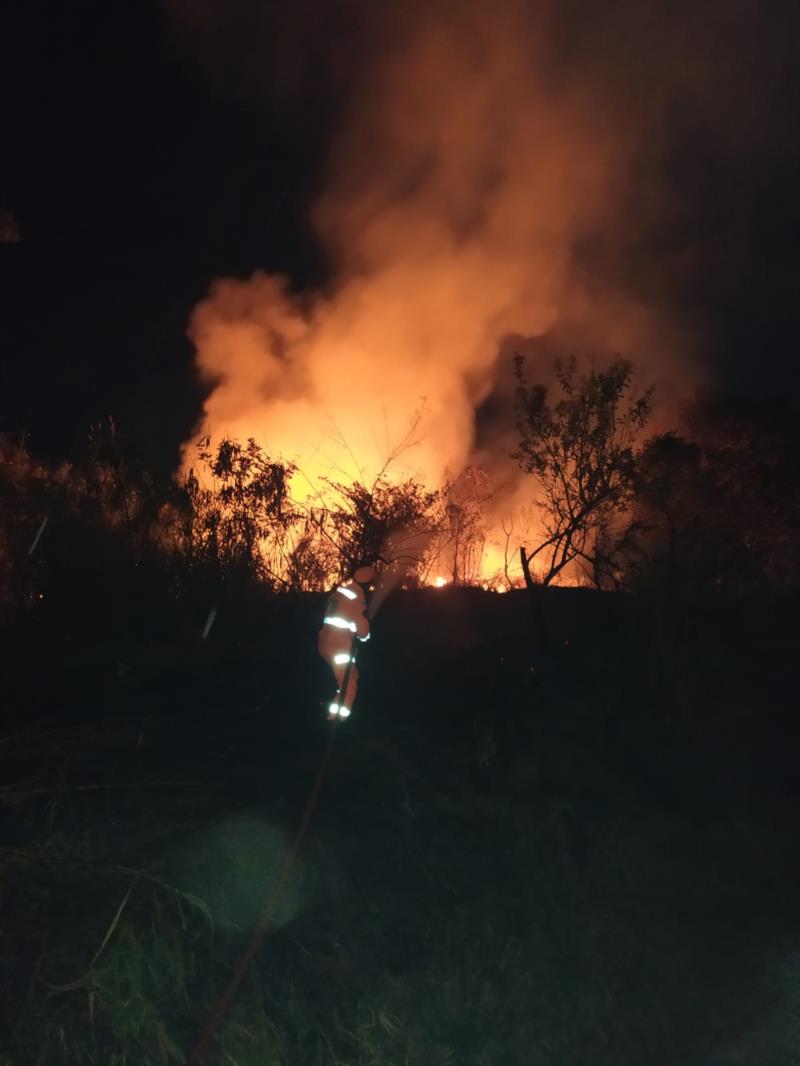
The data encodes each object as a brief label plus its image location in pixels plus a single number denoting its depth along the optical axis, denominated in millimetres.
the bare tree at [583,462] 10883
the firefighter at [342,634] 7230
